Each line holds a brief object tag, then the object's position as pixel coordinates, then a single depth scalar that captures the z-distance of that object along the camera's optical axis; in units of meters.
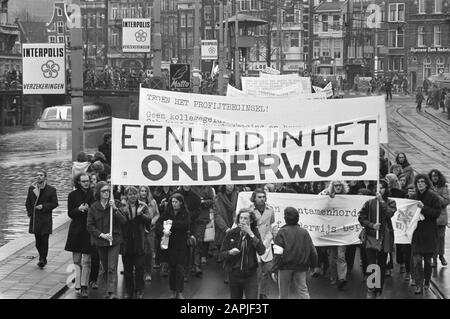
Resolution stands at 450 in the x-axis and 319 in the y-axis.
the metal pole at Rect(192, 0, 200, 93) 36.22
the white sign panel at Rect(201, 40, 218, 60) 43.88
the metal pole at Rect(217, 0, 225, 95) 43.19
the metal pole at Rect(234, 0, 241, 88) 51.12
